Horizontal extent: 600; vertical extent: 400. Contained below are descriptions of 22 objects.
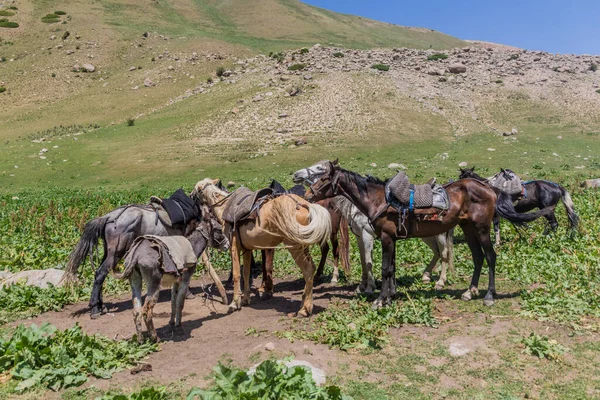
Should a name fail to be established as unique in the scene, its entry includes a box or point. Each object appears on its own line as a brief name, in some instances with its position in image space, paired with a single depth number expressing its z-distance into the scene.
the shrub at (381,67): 49.78
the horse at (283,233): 8.03
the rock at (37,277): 10.03
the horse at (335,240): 9.97
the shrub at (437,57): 54.83
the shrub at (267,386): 4.86
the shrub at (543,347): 6.19
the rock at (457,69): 51.53
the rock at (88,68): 58.97
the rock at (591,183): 18.83
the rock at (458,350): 6.41
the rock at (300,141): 35.62
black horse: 12.73
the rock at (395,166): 28.50
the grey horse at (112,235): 9.17
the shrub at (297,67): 49.81
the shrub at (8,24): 67.62
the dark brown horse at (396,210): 8.48
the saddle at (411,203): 8.39
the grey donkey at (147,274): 6.87
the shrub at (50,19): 69.56
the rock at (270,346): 6.64
